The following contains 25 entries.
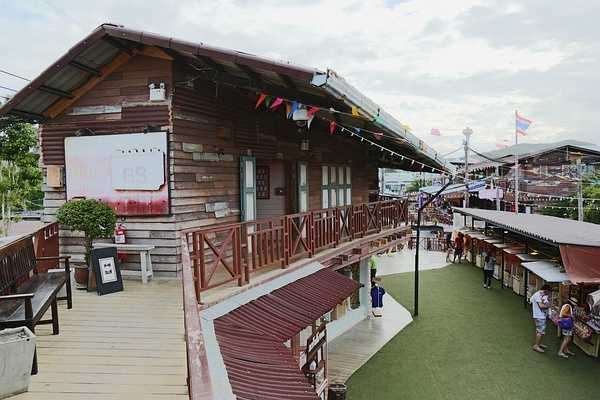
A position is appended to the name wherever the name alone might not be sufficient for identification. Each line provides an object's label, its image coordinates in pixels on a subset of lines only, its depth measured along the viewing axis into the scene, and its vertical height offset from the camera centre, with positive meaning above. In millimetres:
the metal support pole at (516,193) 25862 -560
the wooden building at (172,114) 7594 +1297
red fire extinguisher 8250 -883
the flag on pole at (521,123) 27219 +3491
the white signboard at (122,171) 8109 +301
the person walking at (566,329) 11336 -3565
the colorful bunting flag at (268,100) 7576 +1402
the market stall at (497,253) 19542 -3121
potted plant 7379 -503
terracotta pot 7727 -1441
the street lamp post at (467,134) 21766 +2313
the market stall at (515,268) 17328 -3350
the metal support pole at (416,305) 15653 -4059
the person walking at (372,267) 18875 -3392
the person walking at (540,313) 11629 -3269
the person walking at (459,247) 25375 -3457
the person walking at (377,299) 15930 -3921
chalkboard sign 7234 -1303
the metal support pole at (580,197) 21409 -690
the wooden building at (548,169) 31391 +1015
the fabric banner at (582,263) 10906 -1915
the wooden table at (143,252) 7848 -1102
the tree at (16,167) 12922 +648
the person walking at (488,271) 18781 -3543
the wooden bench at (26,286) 4309 -1161
